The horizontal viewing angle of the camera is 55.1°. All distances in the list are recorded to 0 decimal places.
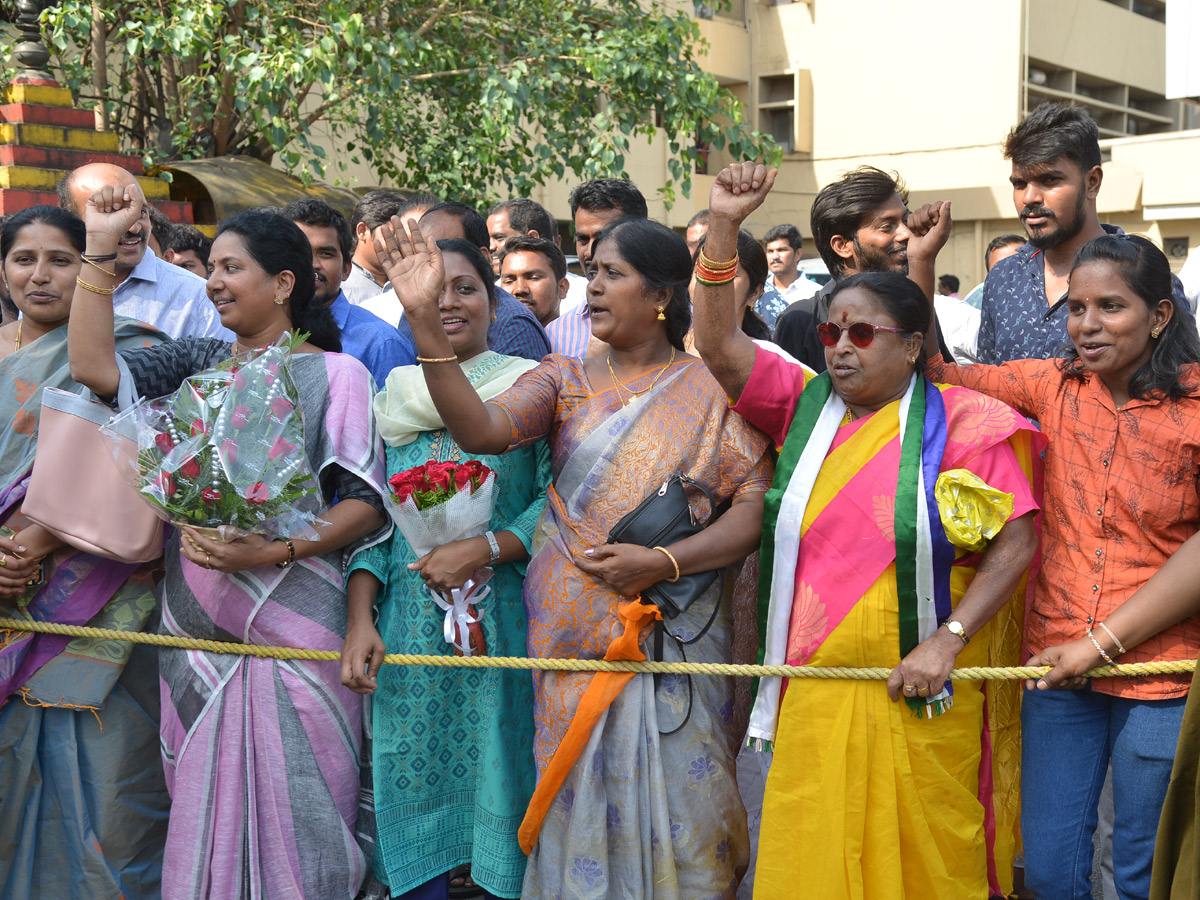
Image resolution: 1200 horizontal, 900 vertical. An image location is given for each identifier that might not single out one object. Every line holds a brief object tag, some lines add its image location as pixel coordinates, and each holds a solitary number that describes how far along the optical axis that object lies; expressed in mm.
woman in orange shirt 2877
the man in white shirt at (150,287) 4578
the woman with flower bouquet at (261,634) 3160
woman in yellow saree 2848
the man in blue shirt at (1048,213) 3703
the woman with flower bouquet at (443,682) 3225
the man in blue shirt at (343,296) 4148
